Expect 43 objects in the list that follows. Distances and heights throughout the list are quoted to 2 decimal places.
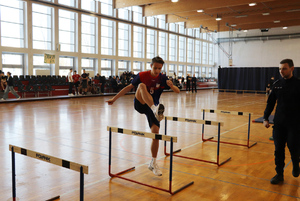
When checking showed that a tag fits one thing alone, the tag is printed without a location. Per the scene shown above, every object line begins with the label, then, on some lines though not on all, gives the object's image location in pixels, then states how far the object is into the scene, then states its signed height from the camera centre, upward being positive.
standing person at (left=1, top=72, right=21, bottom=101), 16.20 -0.37
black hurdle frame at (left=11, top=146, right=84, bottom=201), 3.53 -1.24
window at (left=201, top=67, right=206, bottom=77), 45.00 +2.01
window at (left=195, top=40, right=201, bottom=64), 42.94 +4.89
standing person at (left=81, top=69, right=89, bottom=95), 21.06 +0.03
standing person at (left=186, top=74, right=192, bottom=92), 29.43 +0.28
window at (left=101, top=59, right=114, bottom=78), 28.42 +1.61
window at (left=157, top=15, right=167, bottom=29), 33.88 +7.50
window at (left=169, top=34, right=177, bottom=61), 37.00 +4.84
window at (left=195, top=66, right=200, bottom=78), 43.60 +1.92
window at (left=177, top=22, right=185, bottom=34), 37.95 +7.63
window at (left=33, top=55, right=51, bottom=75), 21.97 +1.31
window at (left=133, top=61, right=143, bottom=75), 31.86 +1.94
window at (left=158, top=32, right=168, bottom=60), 35.10 +4.86
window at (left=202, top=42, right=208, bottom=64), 44.75 +4.91
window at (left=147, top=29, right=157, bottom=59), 33.41 +4.83
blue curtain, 28.67 +0.71
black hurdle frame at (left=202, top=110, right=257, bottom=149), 6.81 -1.52
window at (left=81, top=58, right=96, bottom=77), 26.16 +1.68
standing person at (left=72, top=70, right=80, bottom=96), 21.05 +0.10
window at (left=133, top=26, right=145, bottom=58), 31.34 +4.74
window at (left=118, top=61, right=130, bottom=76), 30.00 +1.83
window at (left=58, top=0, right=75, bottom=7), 23.46 +6.88
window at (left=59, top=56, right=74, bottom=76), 24.39 +1.60
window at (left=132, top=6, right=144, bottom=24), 30.54 +7.34
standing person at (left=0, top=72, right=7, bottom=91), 16.67 +0.05
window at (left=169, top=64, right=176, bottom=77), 37.12 +2.05
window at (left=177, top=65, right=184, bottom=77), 39.42 +1.87
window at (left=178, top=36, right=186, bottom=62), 39.03 +4.85
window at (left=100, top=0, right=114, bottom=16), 26.98 +7.36
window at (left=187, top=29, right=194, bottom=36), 40.14 +7.50
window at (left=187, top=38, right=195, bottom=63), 41.12 +4.79
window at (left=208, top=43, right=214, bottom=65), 46.31 +4.96
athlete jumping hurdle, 4.40 -0.18
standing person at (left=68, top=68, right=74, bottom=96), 20.89 -0.02
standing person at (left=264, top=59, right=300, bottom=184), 4.15 -0.48
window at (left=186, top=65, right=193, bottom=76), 41.38 +2.01
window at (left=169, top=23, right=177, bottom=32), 36.21 +7.44
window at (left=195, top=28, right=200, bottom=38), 42.00 +7.77
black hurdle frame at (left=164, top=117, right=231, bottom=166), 5.35 -1.54
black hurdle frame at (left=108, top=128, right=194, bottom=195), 3.94 -1.55
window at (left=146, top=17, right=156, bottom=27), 32.66 +7.34
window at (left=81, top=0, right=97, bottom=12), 25.34 +7.20
